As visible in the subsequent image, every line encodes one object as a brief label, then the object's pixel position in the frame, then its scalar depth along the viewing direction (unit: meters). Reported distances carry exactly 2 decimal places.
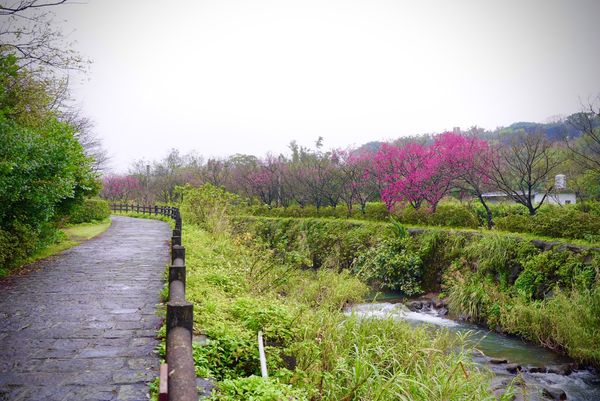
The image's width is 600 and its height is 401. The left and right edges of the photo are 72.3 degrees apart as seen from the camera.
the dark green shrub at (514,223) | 14.16
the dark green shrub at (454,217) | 17.28
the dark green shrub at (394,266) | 15.73
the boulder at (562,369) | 7.97
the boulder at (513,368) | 8.09
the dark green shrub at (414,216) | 19.31
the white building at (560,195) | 29.84
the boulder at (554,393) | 6.96
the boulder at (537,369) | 8.10
